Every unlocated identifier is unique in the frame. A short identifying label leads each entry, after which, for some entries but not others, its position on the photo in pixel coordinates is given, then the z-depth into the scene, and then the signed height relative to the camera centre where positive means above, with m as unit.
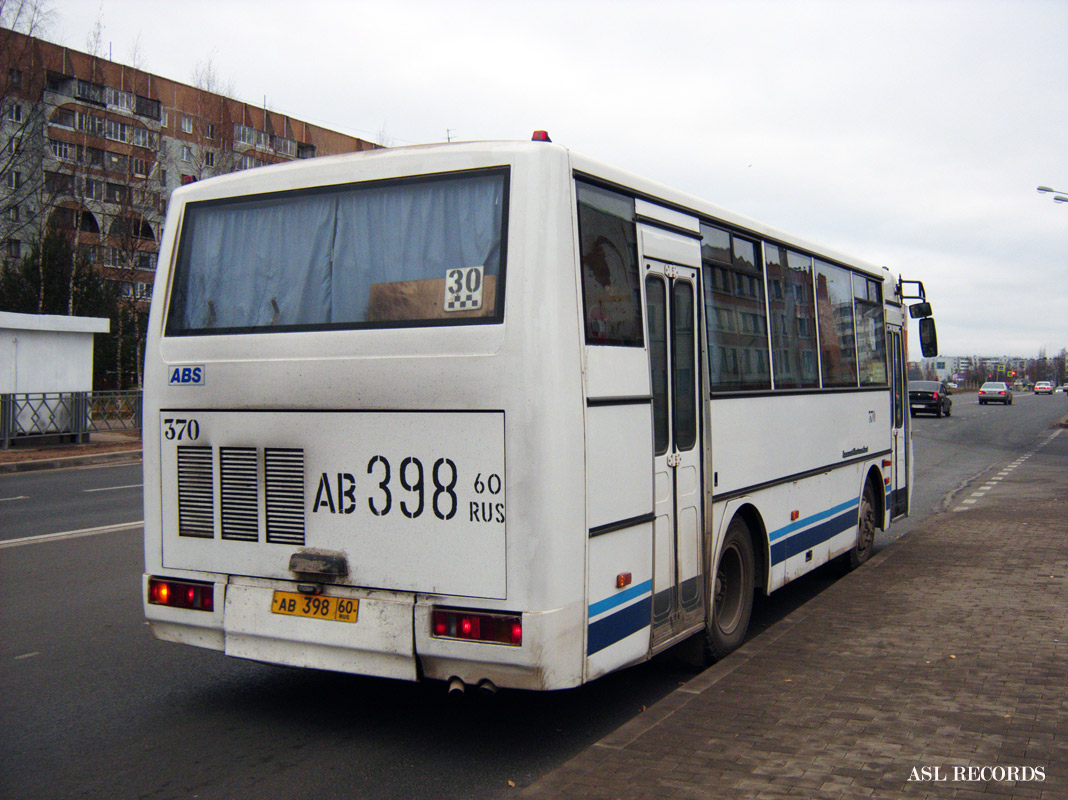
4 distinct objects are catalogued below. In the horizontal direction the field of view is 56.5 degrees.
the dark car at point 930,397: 46.38 +0.01
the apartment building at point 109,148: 35.81 +12.02
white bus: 4.54 -0.05
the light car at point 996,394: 70.00 +0.11
